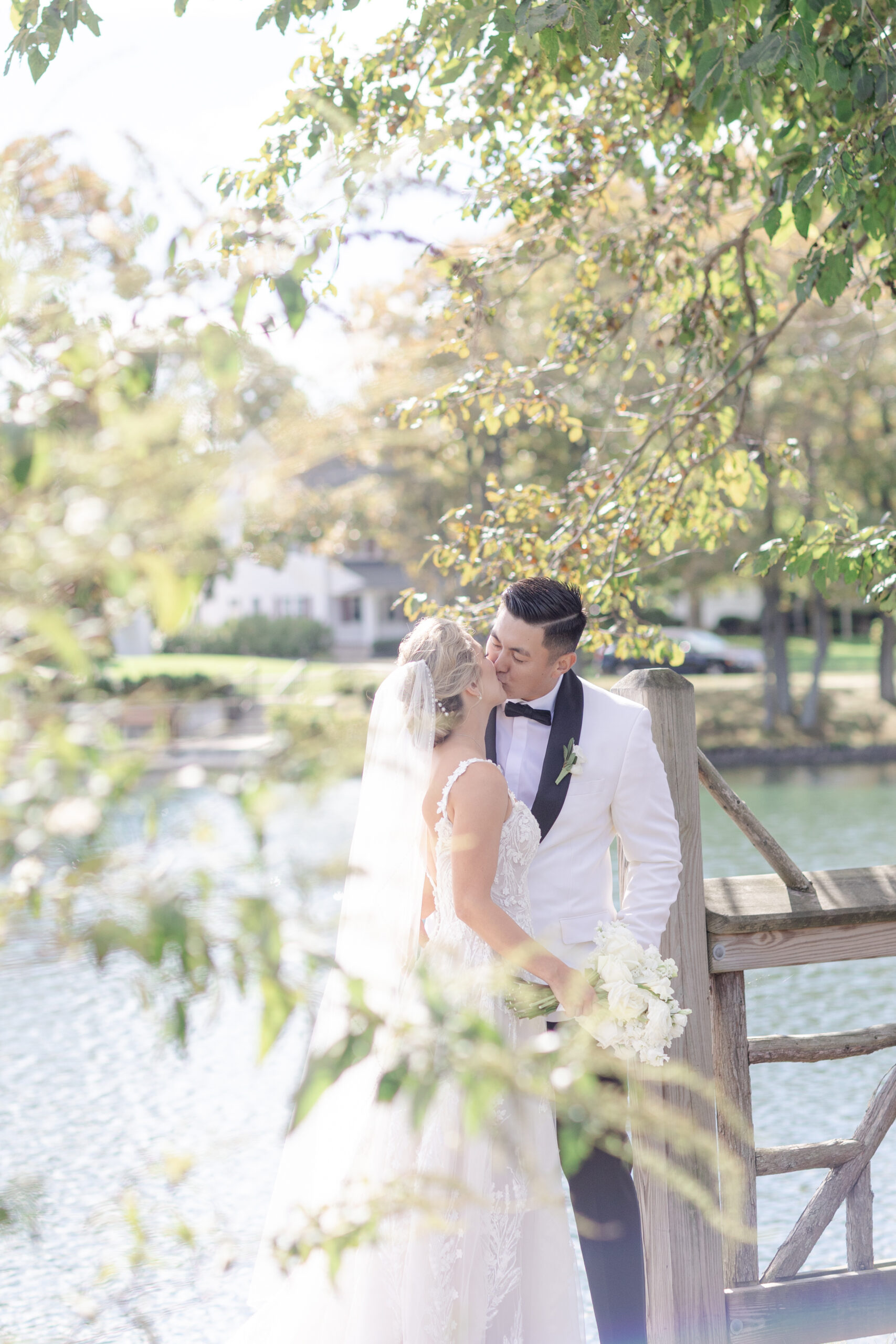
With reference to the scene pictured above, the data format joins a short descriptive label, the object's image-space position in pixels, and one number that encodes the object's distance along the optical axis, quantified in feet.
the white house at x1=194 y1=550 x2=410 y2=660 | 147.74
